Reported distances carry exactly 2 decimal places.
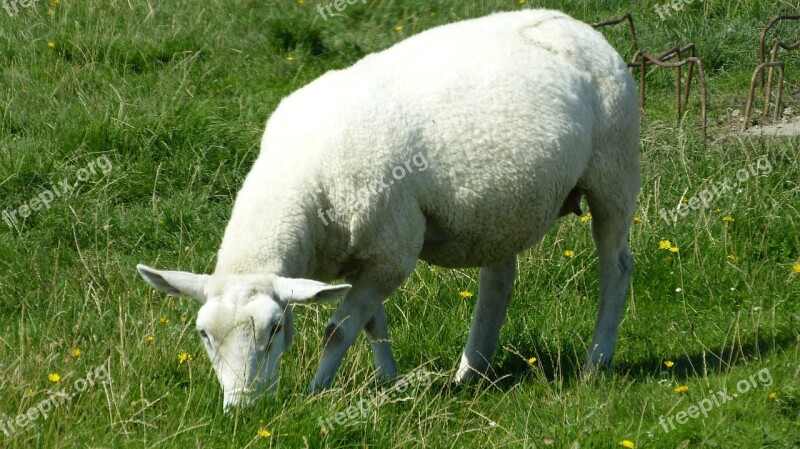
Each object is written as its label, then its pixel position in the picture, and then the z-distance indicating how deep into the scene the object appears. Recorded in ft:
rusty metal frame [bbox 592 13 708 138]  53.58
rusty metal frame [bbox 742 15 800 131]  52.49
